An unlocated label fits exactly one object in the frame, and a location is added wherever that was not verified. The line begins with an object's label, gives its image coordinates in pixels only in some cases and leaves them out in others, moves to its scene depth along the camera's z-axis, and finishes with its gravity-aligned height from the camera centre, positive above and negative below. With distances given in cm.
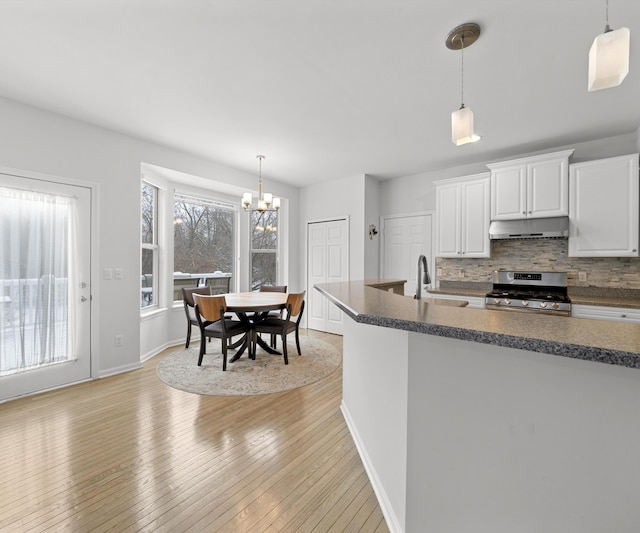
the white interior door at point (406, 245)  486 +34
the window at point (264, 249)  570 +31
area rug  296 -116
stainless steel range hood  339 +44
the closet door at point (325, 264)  529 +3
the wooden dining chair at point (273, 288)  496 -37
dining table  344 -46
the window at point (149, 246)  418 +26
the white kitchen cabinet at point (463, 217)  396 +66
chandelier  387 +82
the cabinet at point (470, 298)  379 -41
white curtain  270 -13
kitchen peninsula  84 -50
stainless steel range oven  330 -33
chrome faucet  173 -8
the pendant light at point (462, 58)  163 +141
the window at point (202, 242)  473 +38
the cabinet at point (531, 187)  340 +92
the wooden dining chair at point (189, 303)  422 -51
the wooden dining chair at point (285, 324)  362 -71
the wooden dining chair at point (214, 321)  339 -64
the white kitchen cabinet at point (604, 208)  308 +61
